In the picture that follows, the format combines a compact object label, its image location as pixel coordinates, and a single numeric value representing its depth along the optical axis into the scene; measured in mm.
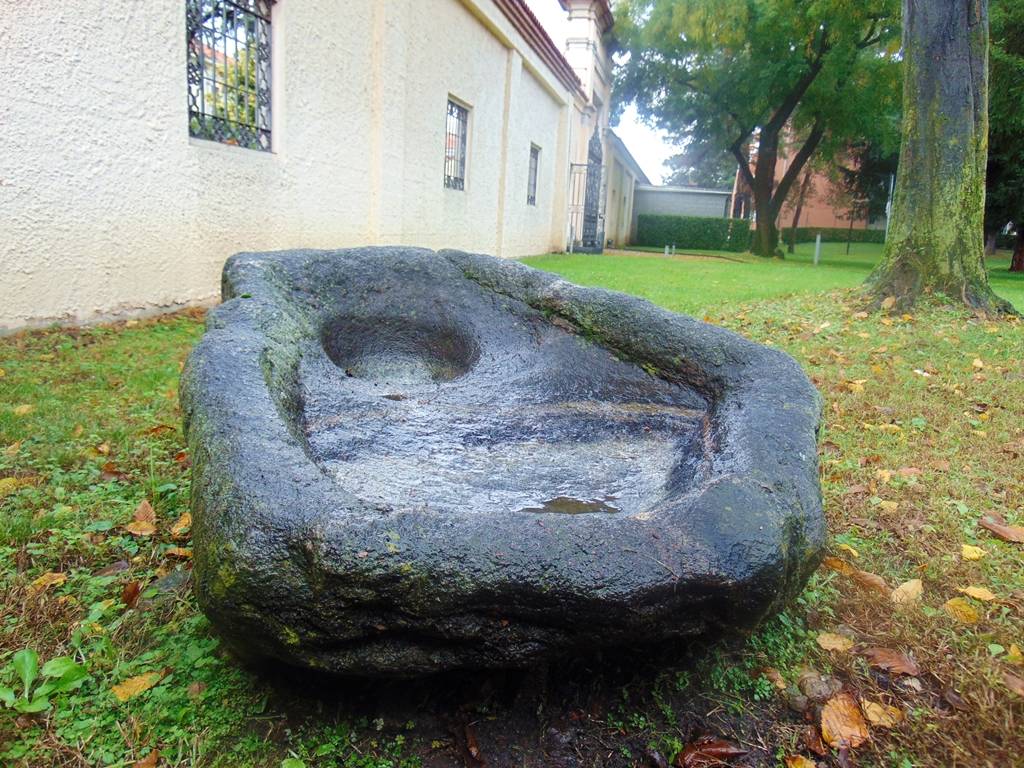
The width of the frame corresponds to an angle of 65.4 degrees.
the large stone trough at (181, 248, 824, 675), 1474
